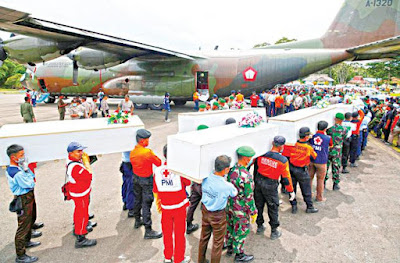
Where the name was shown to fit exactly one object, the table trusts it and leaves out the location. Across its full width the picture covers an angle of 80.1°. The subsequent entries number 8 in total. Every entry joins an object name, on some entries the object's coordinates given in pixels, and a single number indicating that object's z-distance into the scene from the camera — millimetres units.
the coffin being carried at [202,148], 3281
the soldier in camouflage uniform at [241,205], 3632
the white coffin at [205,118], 6078
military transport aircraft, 14883
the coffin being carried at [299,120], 5289
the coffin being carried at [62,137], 4160
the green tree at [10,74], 53969
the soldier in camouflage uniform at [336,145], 6242
